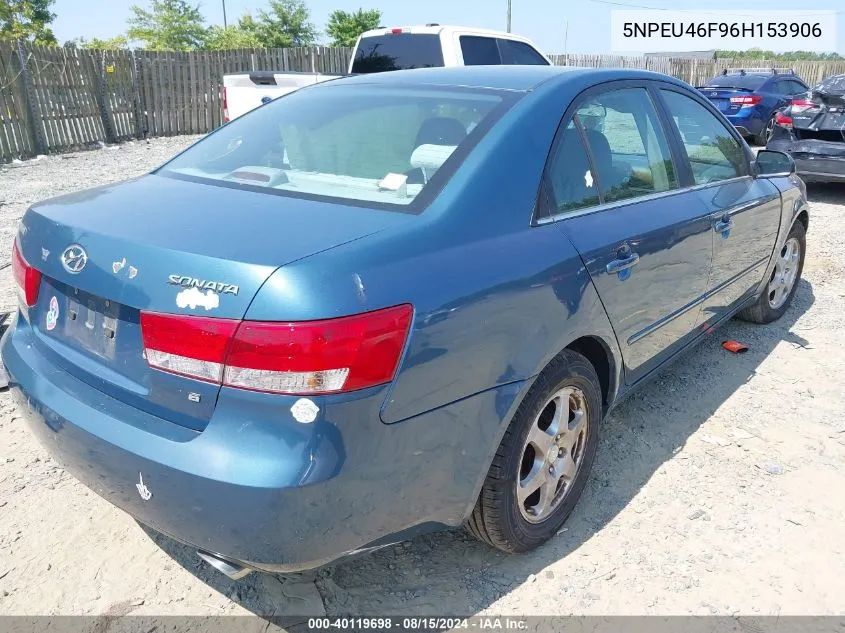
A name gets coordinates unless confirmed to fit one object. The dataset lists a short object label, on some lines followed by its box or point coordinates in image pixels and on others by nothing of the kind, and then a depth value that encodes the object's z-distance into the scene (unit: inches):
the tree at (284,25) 1968.5
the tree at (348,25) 1847.9
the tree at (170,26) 2161.7
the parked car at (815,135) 314.0
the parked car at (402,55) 303.3
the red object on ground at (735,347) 170.2
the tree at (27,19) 1433.3
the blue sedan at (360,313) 66.6
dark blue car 500.4
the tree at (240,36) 1931.6
